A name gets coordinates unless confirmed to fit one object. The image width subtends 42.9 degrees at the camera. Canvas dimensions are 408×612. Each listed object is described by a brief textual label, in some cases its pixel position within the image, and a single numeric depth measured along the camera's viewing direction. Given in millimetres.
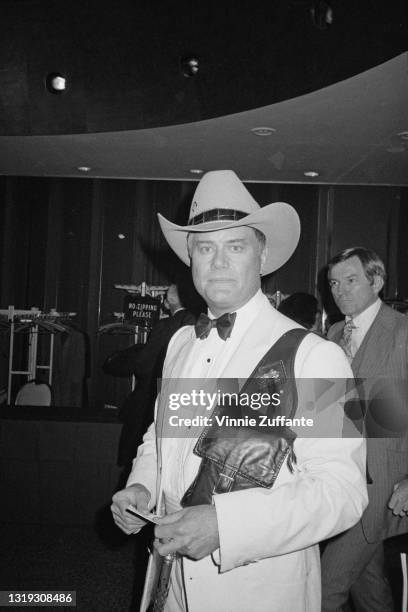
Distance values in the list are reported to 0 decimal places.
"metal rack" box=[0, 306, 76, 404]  6180
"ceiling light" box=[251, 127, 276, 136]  4879
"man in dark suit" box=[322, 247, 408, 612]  2184
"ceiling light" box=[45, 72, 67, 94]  4098
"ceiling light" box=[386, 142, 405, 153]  5383
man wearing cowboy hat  1108
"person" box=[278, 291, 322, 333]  3889
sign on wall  5812
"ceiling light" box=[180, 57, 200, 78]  3785
